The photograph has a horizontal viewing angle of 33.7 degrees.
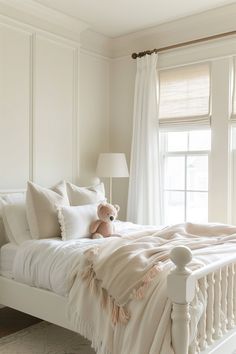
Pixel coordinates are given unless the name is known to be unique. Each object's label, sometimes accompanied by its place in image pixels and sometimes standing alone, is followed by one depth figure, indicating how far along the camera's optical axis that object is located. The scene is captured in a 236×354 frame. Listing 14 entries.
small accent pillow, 2.94
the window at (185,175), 4.10
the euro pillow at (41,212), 2.97
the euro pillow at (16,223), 3.05
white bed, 1.77
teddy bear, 3.07
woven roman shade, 3.99
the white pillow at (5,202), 3.18
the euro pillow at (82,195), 3.50
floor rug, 2.64
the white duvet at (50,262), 2.46
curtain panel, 4.26
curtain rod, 3.78
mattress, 2.95
